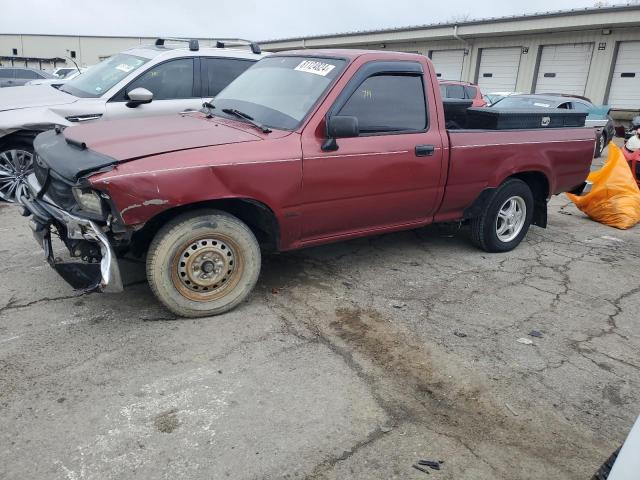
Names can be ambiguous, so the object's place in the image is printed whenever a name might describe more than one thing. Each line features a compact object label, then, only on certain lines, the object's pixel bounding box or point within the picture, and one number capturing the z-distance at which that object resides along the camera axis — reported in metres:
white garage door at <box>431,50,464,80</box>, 24.95
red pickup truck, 3.38
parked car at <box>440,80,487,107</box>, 13.74
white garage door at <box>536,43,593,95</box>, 20.28
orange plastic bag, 7.05
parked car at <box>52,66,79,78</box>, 23.83
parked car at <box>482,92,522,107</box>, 15.69
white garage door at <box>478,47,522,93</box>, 22.67
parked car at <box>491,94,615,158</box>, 12.62
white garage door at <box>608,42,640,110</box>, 18.92
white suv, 5.98
